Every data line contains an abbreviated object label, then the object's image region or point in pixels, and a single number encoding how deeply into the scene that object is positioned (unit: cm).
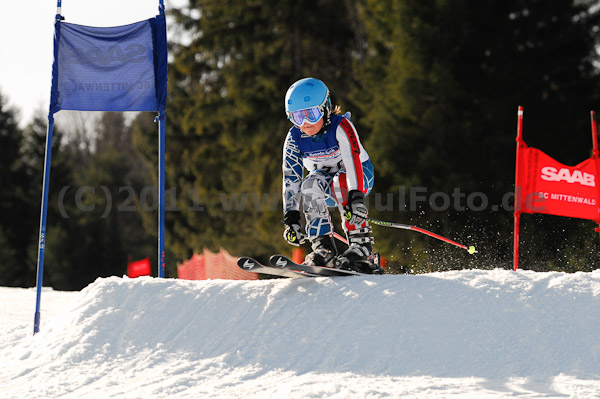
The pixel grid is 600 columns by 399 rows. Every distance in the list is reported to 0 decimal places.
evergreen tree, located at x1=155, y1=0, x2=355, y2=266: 3891
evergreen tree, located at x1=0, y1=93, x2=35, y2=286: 5912
